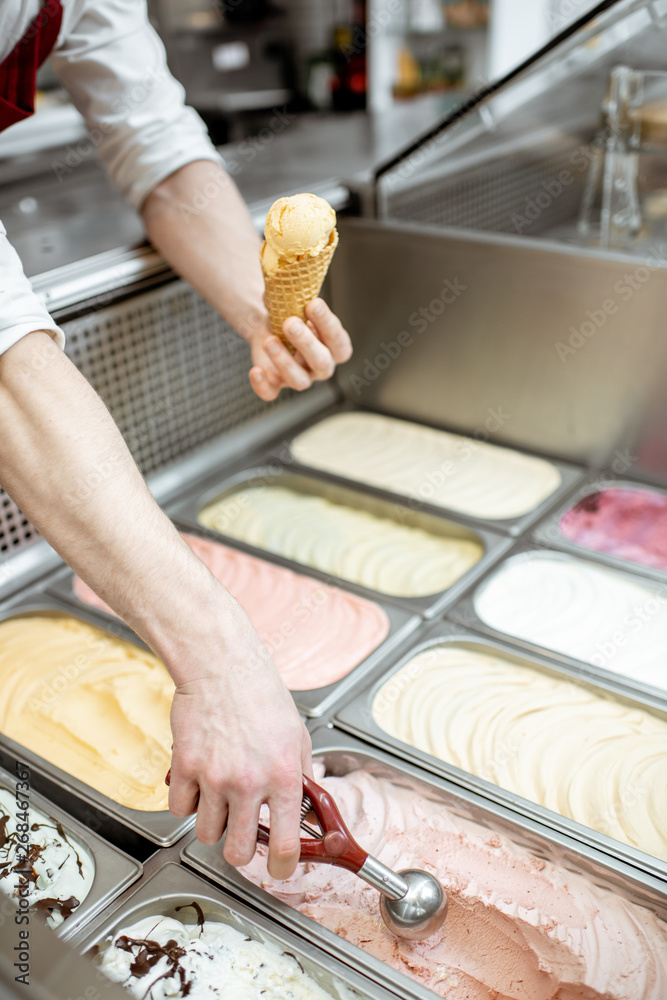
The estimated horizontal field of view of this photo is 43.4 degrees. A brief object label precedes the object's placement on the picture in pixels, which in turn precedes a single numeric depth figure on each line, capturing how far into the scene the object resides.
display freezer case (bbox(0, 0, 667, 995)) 1.69
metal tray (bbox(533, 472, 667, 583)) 1.66
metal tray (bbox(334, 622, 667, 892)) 1.13
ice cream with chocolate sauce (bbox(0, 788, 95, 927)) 1.09
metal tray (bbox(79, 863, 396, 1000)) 0.99
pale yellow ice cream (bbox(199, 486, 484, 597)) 1.75
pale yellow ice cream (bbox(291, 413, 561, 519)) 1.90
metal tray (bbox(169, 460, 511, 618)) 1.61
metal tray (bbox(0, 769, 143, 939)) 1.04
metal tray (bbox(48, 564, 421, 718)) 1.37
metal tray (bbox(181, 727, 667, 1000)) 1.00
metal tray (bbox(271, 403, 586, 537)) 1.79
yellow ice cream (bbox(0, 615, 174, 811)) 1.29
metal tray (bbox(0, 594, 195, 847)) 1.16
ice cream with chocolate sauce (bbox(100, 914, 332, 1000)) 1.00
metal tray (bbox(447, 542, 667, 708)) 1.39
